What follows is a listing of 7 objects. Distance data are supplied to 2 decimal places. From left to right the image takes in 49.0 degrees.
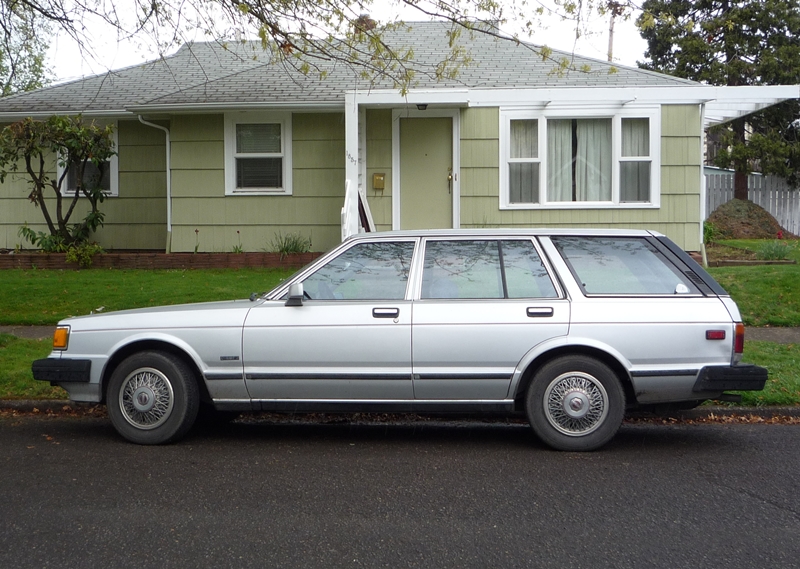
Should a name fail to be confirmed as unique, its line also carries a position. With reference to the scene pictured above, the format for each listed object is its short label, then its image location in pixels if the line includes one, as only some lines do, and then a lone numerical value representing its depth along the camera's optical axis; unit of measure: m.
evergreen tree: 26.95
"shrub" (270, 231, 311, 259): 15.05
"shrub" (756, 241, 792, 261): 14.92
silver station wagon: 6.17
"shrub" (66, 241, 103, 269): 14.97
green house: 14.65
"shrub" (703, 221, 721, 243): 18.84
